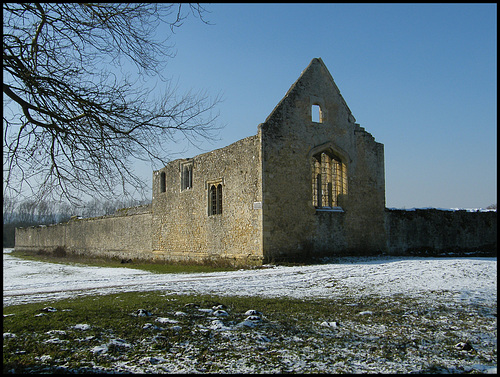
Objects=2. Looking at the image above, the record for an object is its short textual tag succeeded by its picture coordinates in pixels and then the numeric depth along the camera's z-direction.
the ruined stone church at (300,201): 17.38
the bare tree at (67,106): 6.41
